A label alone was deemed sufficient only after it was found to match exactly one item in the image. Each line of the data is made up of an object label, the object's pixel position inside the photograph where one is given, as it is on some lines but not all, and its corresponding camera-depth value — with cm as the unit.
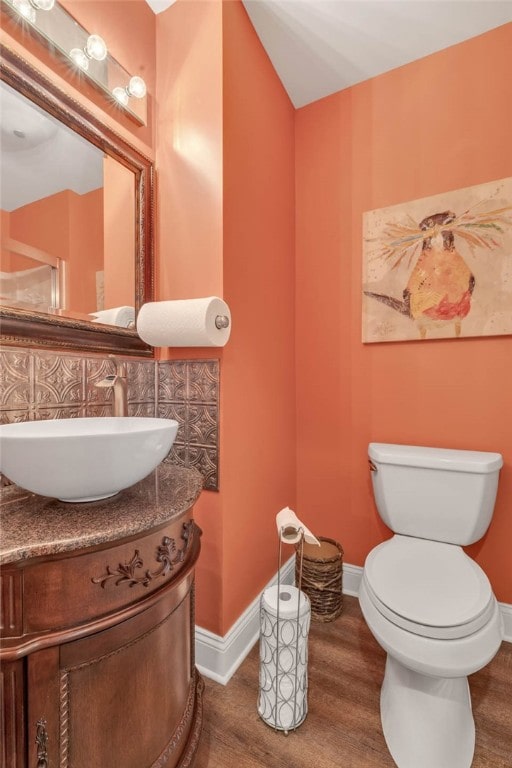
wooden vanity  59
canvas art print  144
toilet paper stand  110
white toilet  93
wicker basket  158
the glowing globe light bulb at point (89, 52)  112
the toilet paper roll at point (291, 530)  105
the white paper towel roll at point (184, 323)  113
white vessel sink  62
